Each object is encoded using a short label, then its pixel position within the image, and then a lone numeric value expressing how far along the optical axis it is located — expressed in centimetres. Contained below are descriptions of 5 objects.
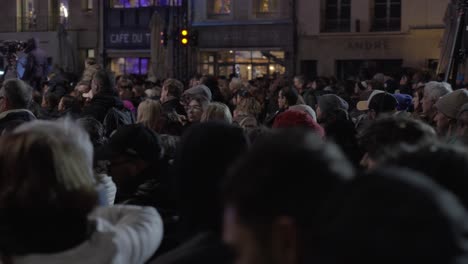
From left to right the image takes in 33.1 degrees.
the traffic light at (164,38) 2405
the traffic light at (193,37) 2335
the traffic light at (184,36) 2320
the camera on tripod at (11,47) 1491
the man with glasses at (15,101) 636
